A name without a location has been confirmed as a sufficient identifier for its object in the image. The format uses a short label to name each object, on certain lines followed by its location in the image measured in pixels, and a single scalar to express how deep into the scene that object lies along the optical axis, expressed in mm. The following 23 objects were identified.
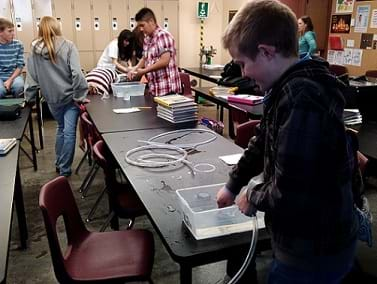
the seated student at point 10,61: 4594
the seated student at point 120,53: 4633
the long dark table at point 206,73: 4988
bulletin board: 5500
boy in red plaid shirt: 3561
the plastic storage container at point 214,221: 1253
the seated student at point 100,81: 3986
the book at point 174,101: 2791
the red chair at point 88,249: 1522
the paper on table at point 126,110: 3237
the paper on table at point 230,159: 1953
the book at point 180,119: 2801
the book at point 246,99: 3453
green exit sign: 7023
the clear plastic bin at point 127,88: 3840
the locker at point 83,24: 6352
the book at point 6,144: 2266
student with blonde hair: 3354
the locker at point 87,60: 6578
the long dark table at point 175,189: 1190
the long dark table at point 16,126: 2684
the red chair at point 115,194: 2166
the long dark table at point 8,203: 1246
